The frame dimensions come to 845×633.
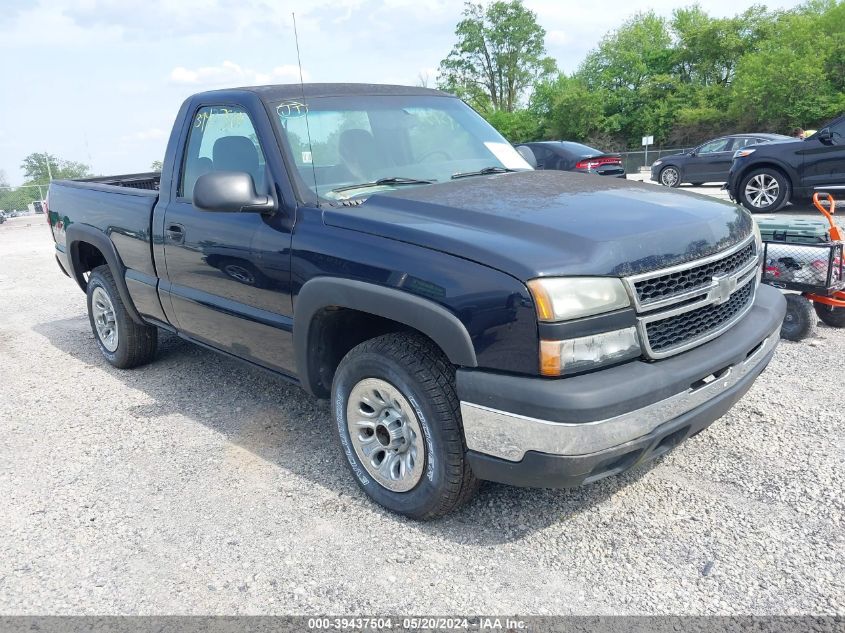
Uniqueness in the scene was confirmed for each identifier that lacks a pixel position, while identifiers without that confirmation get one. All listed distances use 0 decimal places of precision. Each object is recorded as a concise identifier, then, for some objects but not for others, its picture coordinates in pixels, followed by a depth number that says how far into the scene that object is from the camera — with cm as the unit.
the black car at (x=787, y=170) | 1089
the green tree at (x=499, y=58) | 6216
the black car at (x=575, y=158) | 1536
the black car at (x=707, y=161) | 1825
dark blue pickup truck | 243
